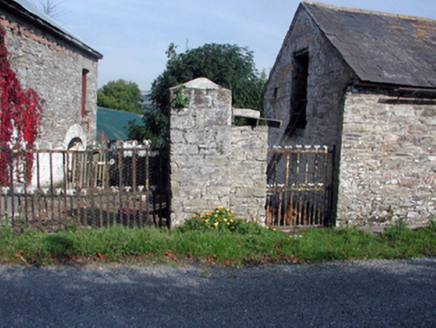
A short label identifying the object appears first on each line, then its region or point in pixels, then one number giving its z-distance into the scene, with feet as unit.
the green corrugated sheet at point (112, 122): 54.65
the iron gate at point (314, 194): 20.79
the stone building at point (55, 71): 27.84
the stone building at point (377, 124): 21.39
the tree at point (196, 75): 42.91
